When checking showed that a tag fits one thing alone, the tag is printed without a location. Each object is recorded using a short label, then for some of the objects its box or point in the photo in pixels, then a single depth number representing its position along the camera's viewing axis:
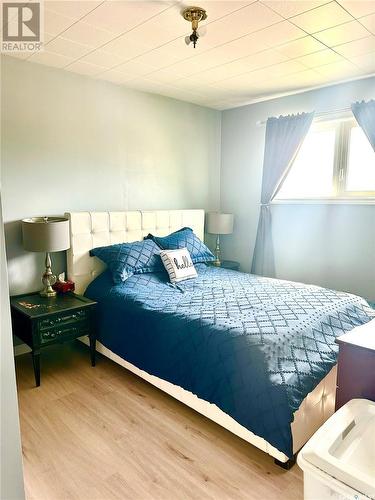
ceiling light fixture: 1.97
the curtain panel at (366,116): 3.00
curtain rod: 3.21
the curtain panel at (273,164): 3.56
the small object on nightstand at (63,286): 2.92
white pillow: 3.04
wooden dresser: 1.14
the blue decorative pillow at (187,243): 3.40
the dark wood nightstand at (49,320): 2.44
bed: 1.70
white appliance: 0.81
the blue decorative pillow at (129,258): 2.91
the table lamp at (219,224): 4.07
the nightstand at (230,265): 4.04
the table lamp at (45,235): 2.57
